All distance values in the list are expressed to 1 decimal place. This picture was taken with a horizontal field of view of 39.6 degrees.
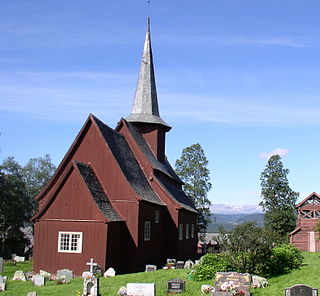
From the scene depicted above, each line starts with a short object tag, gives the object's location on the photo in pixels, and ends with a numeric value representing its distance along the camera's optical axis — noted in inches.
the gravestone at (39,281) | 955.3
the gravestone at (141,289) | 781.3
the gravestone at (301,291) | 710.5
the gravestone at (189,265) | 1190.9
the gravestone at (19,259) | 1599.4
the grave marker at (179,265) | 1199.4
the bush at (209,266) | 912.3
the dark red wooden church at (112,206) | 1117.7
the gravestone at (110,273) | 1049.0
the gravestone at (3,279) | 943.3
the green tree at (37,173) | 2851.9
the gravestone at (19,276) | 1031.0
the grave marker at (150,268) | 1118.5
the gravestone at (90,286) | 785.6
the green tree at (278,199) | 2329.0
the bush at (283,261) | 971.3
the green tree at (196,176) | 2407.7
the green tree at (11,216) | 2106.3
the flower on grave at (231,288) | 773.3
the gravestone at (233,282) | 776.9
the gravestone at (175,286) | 812.6
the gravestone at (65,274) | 1013.2
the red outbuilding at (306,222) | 2006.6
